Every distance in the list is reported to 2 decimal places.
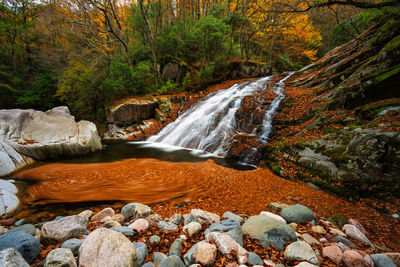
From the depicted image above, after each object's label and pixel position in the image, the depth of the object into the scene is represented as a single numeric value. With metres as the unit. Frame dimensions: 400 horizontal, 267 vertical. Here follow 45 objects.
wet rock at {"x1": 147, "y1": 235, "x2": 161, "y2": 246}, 2.04
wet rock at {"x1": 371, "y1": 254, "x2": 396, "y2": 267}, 1.87
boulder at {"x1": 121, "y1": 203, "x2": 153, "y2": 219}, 2.73
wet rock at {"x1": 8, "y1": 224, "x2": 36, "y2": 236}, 2.17
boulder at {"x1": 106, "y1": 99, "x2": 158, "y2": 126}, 12.88
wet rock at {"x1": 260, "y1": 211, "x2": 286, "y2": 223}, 2.67
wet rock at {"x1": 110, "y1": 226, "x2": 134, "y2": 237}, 2.17
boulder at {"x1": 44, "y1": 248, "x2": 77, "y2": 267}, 1.49
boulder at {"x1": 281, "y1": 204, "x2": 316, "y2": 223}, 2.73
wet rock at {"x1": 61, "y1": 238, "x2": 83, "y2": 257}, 1.81
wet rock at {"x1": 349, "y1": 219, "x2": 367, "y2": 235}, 2.74
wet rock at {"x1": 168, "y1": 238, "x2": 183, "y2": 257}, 1.89
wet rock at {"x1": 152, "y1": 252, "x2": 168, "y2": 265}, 1.81
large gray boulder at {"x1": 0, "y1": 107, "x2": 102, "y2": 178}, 5.66
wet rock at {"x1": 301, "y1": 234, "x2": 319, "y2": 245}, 2.21
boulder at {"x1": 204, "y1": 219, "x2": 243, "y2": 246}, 2.06
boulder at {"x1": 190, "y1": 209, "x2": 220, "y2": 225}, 2.52
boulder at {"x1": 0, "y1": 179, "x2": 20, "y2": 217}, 2.86
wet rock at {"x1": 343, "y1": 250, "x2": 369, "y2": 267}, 1.83
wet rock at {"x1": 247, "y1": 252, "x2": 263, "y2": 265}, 1.75
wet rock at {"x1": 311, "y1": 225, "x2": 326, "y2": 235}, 2.44
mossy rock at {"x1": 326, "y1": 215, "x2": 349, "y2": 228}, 2.84
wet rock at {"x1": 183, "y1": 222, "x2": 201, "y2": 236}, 2.23
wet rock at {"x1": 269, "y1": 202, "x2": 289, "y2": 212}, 3.19
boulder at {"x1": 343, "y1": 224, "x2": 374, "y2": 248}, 2.38
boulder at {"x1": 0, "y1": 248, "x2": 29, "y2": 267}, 1.31
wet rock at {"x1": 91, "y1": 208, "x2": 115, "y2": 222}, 2.75
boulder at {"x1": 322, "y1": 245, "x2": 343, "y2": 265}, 1.88
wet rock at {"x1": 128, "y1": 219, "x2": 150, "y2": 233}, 2.31
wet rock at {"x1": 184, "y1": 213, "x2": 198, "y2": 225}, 2.55
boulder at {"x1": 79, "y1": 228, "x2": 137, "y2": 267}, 1.58
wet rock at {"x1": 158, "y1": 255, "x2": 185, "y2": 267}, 1.66
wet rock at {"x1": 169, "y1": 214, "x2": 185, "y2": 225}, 2.55
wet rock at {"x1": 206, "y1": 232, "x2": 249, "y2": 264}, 1.76
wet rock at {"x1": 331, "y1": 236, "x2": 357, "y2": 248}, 2.26
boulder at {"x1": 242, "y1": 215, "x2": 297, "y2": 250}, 2.09
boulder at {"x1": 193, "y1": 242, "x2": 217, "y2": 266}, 1.68
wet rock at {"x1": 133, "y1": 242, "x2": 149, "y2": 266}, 1.78
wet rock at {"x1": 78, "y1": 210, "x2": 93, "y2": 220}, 2.83
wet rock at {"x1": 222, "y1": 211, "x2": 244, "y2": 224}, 2.63
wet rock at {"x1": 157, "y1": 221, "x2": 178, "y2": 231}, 2.33
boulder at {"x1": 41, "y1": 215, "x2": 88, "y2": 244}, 1.98
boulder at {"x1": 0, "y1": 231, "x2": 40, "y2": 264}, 1.62
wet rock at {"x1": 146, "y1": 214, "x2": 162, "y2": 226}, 2.55
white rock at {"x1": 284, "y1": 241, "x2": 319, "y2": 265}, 1.81
